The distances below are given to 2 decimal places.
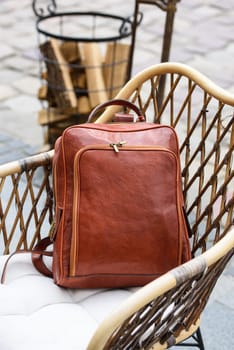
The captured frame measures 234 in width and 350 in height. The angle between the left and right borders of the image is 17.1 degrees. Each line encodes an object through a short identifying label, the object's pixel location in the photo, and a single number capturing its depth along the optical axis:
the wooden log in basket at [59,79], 2.91
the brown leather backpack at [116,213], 1.67
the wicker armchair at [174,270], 1.42
